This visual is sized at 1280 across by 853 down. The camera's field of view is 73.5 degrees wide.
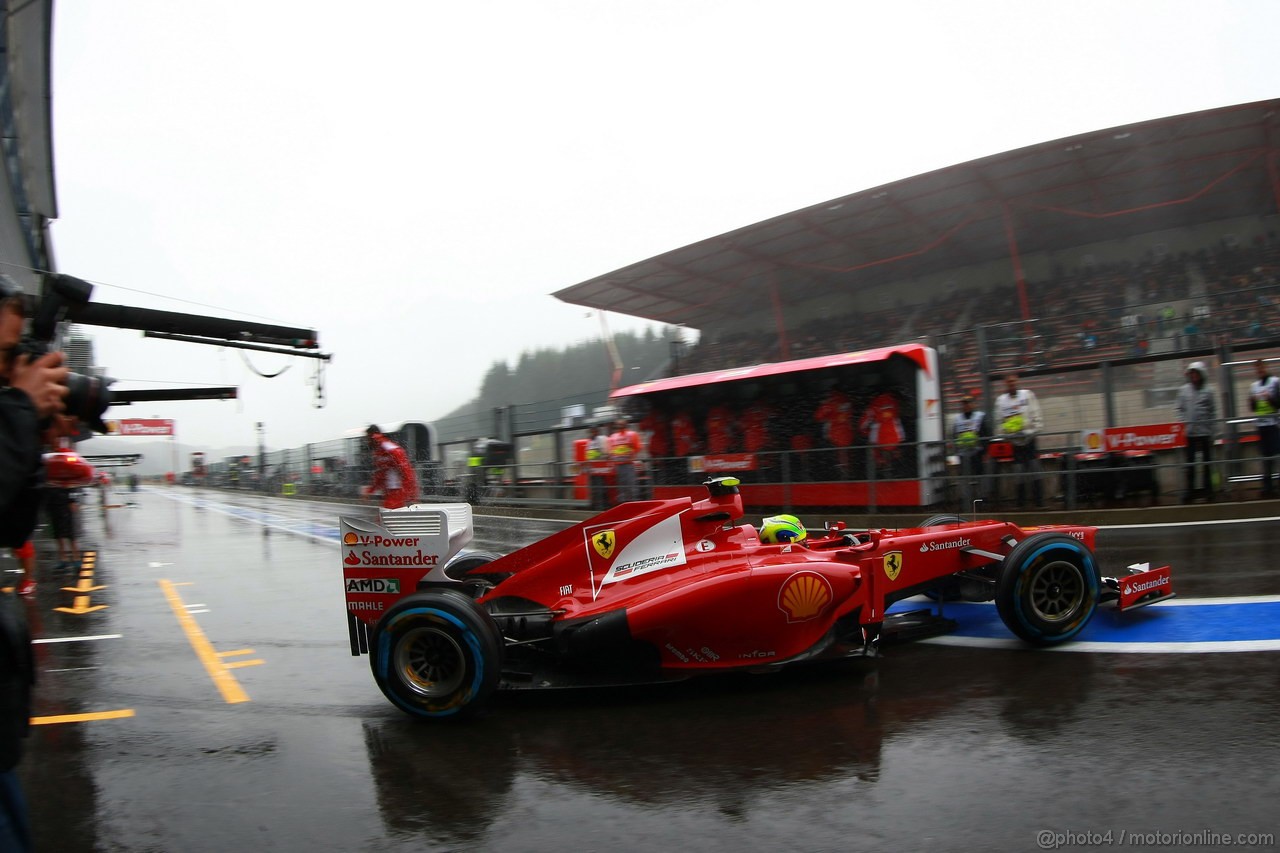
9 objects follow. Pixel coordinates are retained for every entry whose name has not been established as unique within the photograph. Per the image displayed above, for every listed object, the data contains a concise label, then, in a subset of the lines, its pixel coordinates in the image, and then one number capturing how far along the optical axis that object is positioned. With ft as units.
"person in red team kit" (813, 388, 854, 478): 47.88
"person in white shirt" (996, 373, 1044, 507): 38.88
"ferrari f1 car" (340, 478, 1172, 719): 14.65
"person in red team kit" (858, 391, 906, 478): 42.93
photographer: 6.61
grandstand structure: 45.14
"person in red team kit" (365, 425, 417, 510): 25.53
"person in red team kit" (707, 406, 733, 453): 54.19
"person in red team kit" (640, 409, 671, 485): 57.82
